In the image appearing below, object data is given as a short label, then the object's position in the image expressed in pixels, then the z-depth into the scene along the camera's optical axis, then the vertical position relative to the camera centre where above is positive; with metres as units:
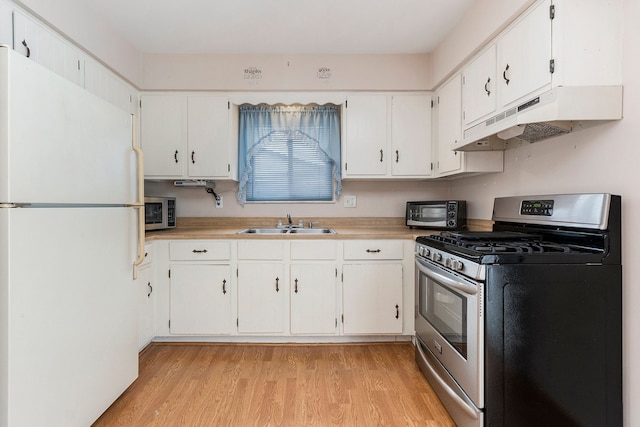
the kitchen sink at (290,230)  2.94 -0.16
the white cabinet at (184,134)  2.81 +0.68
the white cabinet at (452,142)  2.31 +0.55
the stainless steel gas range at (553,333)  1.37 -0.51
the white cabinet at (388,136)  2.84 +0.67
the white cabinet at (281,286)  2.50 -0.57
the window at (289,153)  3.06 +0.57
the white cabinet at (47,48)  1.70 +0.94
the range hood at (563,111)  1.39 +0.45
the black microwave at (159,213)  2.60 +0.00
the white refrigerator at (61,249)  1.17 -0.15
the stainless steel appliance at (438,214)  2.62 -0.02
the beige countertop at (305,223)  2.49 -0.14
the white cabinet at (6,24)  1.60 +0.95
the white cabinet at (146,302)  2.37 -0.67
